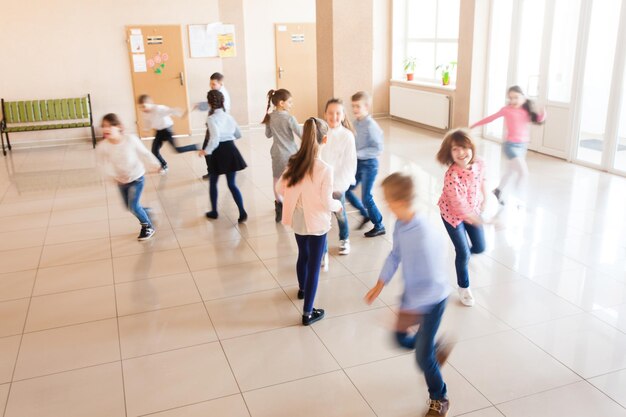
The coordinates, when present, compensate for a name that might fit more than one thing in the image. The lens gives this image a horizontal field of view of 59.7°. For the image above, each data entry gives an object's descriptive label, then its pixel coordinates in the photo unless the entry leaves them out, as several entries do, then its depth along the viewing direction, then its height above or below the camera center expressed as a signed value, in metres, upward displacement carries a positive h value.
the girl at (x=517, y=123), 5.95 -0.75
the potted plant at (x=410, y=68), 12.29 -0.29
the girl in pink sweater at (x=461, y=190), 3.73 -0.91
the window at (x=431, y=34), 11.33 +0.42
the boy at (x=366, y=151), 5.07 -0.87
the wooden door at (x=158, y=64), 11.00 -0.11
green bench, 10.31 -1.01
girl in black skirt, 5.62 -0.90
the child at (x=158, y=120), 7.34 -0.83
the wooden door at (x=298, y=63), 12.04 -0.14
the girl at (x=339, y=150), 4.52 -0.75
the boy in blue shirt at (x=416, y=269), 2.61 -1.01
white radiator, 10.83 -1.05
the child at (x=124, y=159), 5.14 -0.93
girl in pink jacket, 3.54 -0.89
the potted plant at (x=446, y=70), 11.03 -0.33
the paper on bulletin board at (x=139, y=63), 11.05 -0.07
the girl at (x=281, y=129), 5.19 -0.68
